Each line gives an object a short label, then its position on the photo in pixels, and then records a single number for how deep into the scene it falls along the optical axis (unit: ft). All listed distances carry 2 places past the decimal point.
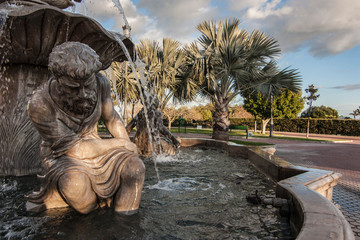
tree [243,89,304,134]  86.48
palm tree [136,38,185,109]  53.83
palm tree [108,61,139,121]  52.03
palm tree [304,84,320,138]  78.59
